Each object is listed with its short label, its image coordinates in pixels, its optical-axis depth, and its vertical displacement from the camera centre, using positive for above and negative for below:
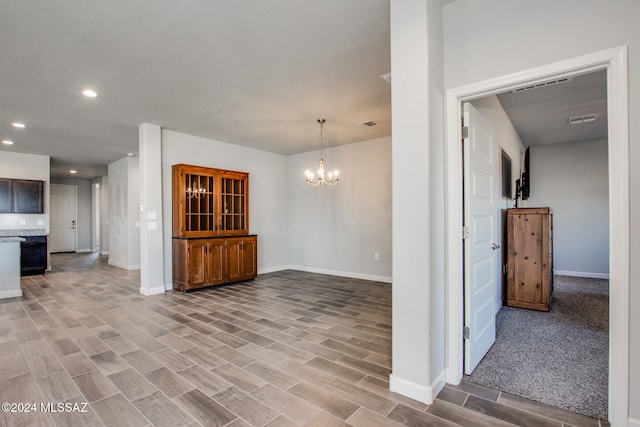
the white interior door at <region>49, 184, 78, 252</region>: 10.02 -0.04
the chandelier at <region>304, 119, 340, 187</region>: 4.84 +0.74
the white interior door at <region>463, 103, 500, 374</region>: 2.27 -0.22
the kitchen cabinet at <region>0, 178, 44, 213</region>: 6.32 +0.44
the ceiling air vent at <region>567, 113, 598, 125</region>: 4.42 +1.37
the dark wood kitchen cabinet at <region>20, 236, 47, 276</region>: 6.49 -0.84
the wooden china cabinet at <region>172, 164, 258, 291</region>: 4.95 -0.25
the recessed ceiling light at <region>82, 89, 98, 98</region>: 3.52 +1.43
